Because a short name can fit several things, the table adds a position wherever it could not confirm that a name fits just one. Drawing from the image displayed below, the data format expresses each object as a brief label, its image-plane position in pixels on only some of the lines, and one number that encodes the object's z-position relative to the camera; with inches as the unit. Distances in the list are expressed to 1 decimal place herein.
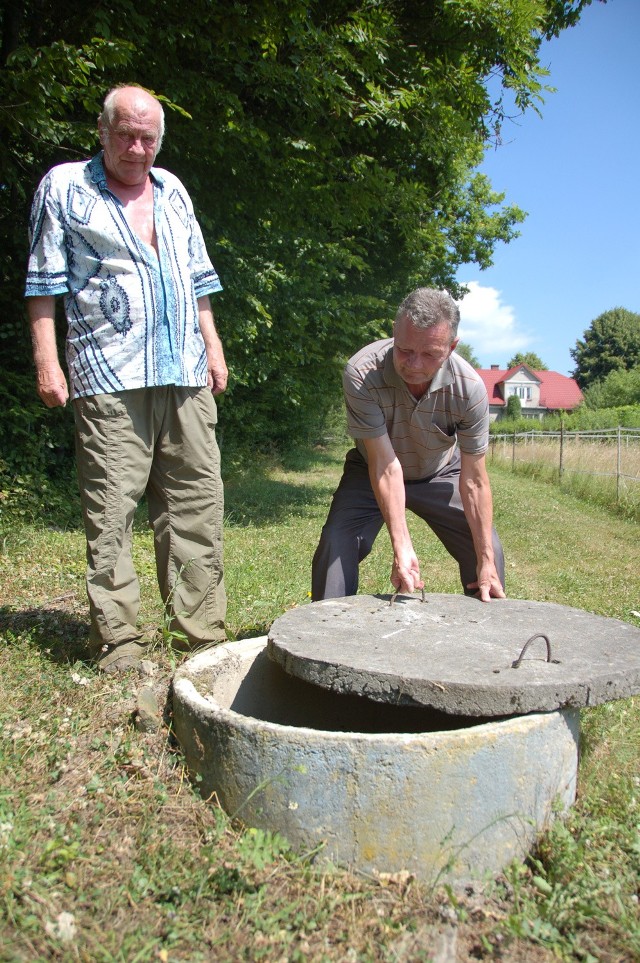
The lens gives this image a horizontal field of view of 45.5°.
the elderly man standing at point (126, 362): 121.0
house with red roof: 2800.2
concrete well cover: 93.9
